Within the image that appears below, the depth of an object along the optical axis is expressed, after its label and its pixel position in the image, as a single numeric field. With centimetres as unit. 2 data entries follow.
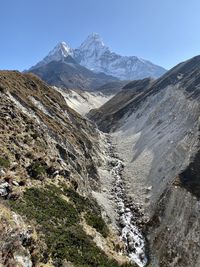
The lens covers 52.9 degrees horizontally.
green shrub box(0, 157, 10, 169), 2092
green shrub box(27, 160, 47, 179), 2288
